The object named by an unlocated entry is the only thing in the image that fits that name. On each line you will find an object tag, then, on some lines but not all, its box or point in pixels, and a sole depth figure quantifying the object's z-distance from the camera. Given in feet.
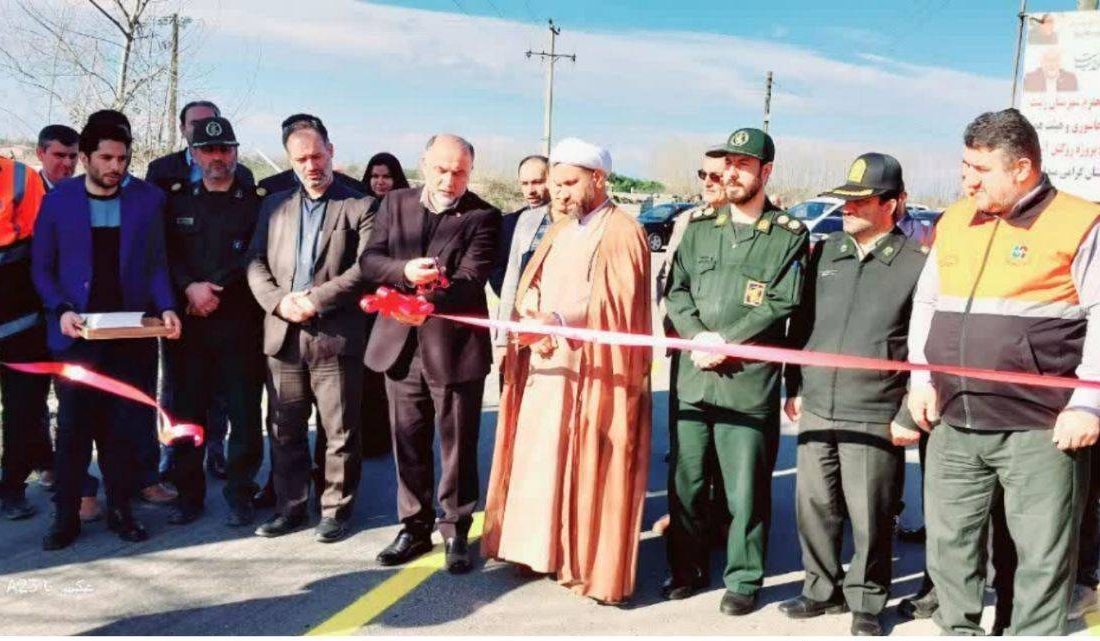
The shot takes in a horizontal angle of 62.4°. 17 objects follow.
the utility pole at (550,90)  138.41
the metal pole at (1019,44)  68.88
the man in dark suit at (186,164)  17.61
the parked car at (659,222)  90.26
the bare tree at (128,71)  29.55
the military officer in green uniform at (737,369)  12.61
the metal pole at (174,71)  33.45
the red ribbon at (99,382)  13.56
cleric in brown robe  12.90
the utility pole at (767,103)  168.86
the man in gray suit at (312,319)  15.03
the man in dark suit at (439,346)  14.07
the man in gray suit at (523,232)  16.53
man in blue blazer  14.79
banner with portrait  32.40
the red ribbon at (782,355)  9.86
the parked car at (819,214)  71.20
